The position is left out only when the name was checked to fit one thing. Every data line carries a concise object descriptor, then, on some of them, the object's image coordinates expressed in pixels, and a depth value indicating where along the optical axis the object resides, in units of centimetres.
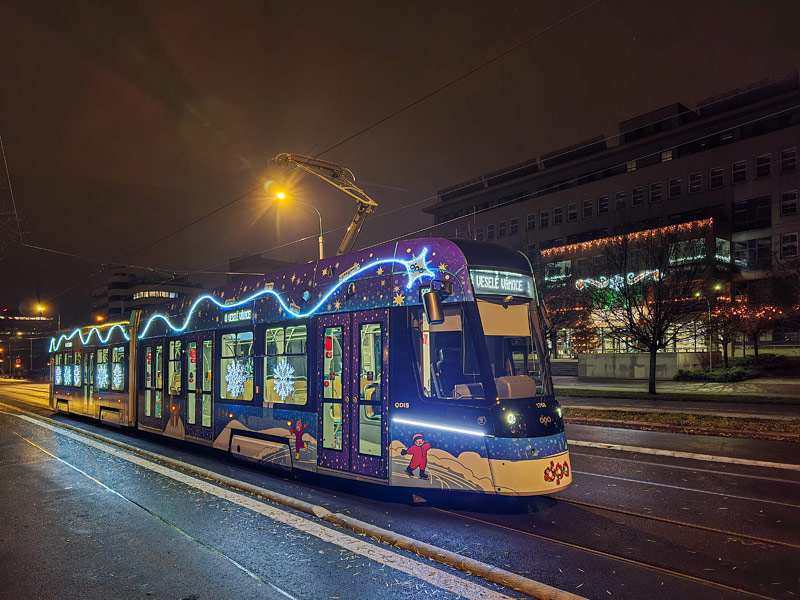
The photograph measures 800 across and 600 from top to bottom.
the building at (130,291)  12431
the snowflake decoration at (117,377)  1614
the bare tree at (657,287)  2375
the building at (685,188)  4716
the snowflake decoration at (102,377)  1727
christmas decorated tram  684
